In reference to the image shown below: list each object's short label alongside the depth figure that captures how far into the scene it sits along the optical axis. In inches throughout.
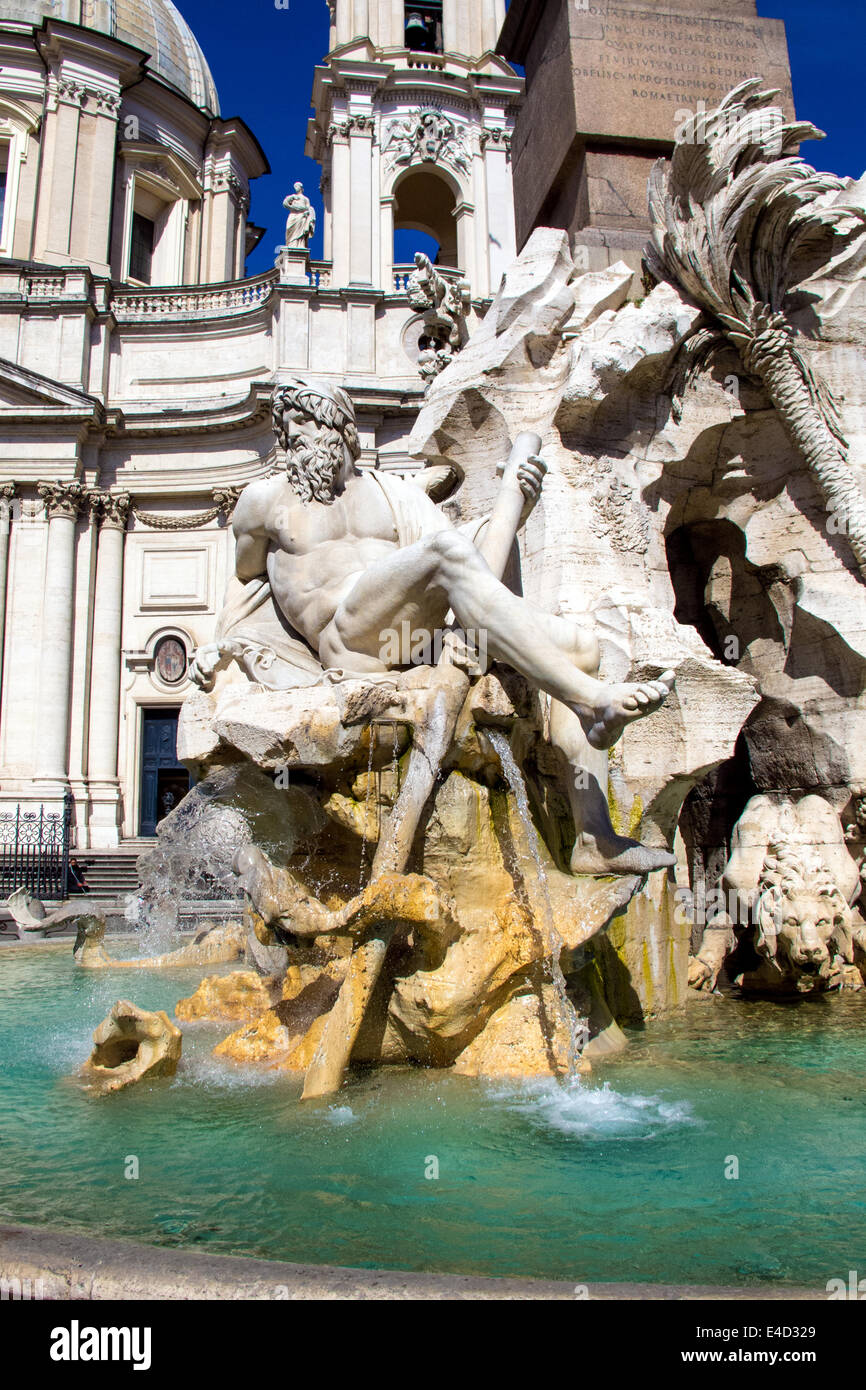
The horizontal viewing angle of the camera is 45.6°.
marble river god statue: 155.6
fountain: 124.2
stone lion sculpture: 206.8
